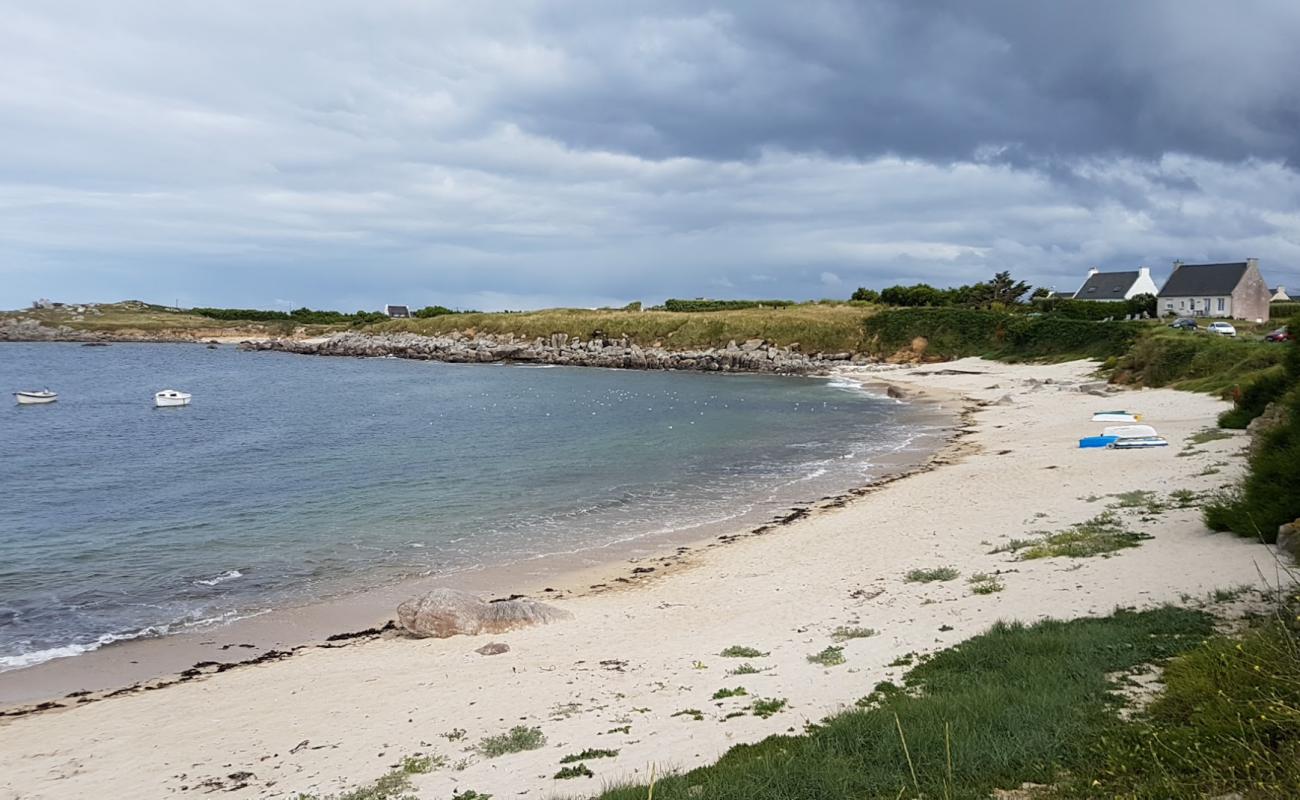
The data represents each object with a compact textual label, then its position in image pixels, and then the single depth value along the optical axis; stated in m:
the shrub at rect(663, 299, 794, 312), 130.00
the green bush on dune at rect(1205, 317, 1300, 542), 13.12
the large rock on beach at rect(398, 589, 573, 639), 15.34
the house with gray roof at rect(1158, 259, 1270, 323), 76.31
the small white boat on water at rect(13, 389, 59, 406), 61.91
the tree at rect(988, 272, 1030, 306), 103.69
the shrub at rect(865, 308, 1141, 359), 69.38
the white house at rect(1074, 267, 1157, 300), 97.62
